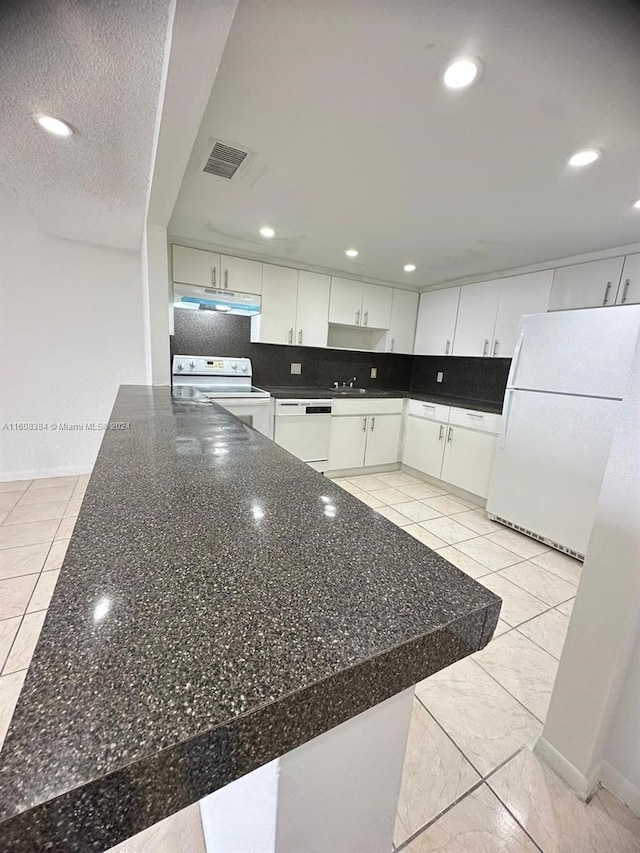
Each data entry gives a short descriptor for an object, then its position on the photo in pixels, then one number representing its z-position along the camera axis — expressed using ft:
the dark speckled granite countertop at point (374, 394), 10.96
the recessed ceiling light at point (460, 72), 3.72
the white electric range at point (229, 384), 10.20
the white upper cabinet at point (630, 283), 8.29
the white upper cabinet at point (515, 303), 10.02
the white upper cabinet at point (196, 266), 9.72
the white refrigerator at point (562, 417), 7.04
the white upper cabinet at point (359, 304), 12.44
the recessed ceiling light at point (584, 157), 5.02
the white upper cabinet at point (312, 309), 11.80
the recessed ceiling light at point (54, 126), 4.48
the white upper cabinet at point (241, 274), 10.37
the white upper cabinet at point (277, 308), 11.14
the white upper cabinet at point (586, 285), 8.67
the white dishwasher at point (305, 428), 11.03
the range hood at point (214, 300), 9.71
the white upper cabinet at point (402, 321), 13.69
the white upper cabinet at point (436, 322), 12.76
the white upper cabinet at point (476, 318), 11.35
